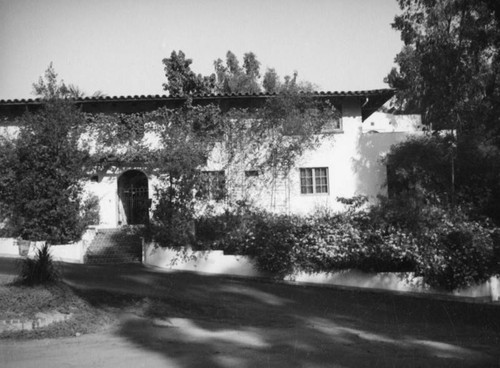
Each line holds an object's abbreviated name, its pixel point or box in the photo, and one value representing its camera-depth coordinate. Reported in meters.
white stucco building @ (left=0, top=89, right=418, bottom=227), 18.36
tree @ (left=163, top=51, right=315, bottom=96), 35.50
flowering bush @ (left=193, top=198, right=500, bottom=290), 11.69
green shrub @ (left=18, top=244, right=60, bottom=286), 8.15
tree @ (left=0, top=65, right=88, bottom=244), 15.38
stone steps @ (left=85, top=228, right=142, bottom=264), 15.20
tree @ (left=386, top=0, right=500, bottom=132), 13.80
